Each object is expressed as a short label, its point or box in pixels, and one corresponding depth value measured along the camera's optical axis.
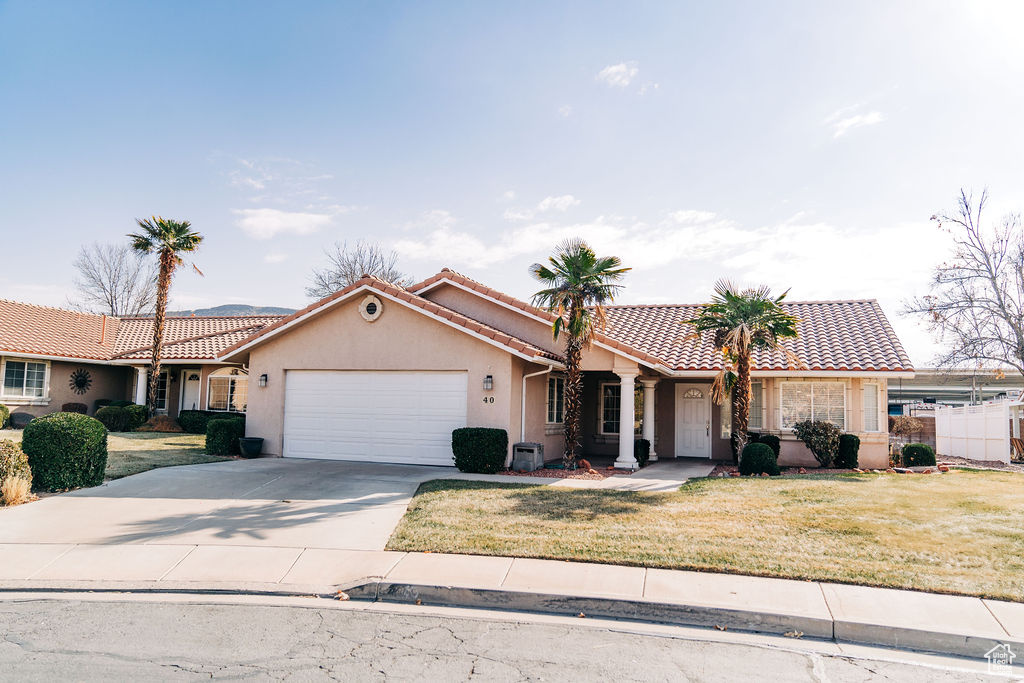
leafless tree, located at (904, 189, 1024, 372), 28.56
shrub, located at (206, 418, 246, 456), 16.94
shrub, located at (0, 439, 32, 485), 10.31
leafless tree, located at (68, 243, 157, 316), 49.12
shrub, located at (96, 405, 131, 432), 23.86
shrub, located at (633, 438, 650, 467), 17.39
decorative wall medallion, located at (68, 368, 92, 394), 26.23
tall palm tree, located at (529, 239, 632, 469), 15.24
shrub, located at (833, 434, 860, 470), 16.89
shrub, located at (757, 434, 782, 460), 17.28
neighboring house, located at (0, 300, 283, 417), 24.58
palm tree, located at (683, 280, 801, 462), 15.78
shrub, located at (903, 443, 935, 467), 18.95
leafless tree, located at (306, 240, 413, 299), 45.22
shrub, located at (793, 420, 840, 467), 16.83
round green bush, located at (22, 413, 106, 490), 11.11
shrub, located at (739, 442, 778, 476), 15.31
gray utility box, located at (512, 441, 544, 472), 14.90
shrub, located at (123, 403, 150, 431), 24.36
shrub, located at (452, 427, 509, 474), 14.25
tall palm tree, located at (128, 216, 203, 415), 23.78
